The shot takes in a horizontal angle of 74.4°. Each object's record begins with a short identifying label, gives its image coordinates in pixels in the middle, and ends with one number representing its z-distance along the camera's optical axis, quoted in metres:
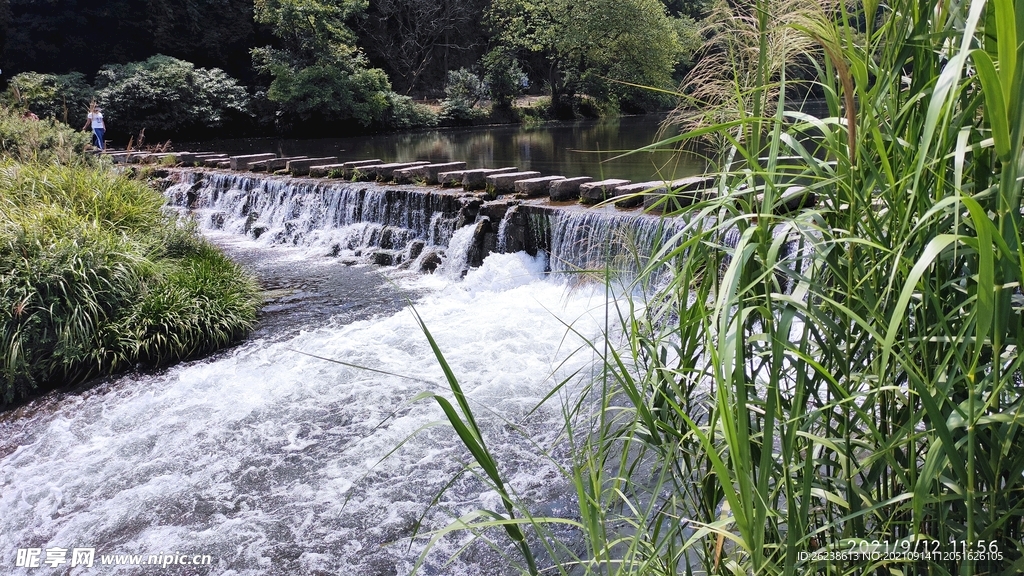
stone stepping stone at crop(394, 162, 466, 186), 10.09
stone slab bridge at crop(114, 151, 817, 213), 7.88
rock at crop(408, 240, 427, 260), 8.79
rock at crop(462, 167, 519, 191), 9.19
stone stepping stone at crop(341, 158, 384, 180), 11.24
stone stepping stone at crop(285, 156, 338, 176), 12.17
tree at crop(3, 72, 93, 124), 18.37
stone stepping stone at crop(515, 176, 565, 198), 8.55
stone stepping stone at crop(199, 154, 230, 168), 13.61
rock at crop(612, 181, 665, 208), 6.80
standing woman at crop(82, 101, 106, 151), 12.70
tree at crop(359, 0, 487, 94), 30.39
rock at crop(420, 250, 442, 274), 8.41
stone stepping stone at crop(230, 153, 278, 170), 13.12
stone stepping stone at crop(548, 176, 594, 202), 8.15
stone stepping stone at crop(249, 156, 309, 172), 12.69
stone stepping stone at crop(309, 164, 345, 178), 11.48
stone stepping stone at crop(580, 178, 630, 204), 7.47
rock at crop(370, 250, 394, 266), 8.92
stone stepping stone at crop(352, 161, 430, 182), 10.68
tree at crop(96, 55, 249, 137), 21.42
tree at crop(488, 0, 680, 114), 28.73
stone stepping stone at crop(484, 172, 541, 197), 8.86
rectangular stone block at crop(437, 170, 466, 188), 9.60
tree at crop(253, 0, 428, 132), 23.48
